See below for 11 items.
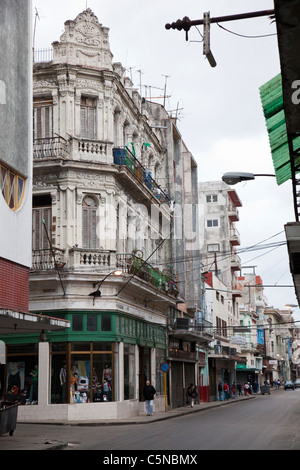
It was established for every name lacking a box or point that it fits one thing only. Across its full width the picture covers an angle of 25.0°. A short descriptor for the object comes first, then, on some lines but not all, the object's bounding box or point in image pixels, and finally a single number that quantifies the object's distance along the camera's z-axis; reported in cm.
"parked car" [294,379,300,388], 9200
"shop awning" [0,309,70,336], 1714
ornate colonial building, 2762
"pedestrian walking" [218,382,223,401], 5309
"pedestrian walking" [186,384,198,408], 3928
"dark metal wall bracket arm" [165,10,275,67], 783
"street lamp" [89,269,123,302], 2792
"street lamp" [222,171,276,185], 1534
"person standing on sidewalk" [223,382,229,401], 5400
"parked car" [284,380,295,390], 8850
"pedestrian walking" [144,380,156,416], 2984
